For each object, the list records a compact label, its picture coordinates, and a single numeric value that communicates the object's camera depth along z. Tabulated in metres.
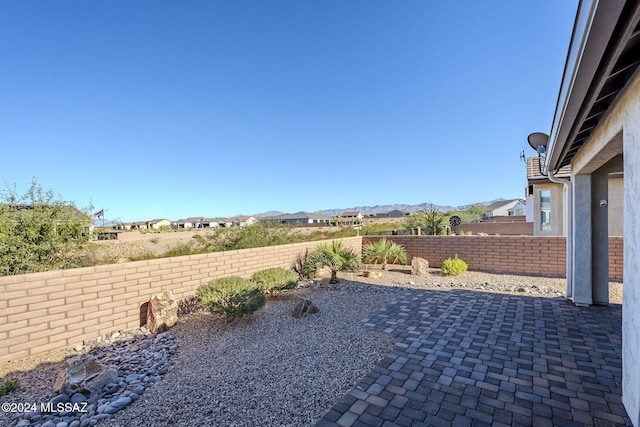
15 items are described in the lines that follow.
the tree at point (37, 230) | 4.95
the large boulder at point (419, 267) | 8.84
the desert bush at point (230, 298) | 4.92
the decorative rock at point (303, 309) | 5.23
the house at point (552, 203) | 8.84
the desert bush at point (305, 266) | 8.41
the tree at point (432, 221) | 13.26
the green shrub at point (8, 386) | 3.11
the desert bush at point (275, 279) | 6.30
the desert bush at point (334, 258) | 8.35
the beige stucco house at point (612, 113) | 1.46
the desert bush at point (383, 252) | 9.66
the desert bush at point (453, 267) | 8.62
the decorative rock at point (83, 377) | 2.98
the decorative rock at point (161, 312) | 4.91
